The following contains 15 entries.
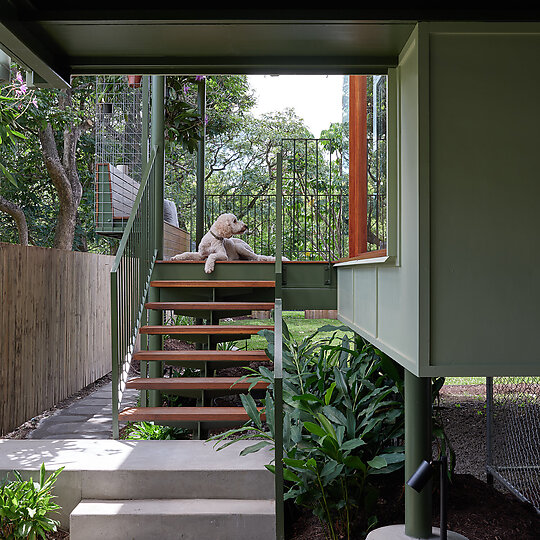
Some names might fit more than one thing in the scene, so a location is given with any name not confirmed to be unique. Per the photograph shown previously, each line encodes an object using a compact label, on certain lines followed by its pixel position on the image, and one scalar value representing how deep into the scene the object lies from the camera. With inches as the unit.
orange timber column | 143.5
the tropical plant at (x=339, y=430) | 121.3
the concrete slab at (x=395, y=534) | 110.1
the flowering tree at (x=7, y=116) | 150.2
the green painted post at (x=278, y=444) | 111.7
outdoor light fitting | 74.9
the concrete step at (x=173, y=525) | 126.3
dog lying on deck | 229.8
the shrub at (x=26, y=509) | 119.0
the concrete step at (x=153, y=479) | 135.1
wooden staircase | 167.0
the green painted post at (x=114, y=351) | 163.0
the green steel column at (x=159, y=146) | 227.0
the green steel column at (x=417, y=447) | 112.1
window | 110.6
